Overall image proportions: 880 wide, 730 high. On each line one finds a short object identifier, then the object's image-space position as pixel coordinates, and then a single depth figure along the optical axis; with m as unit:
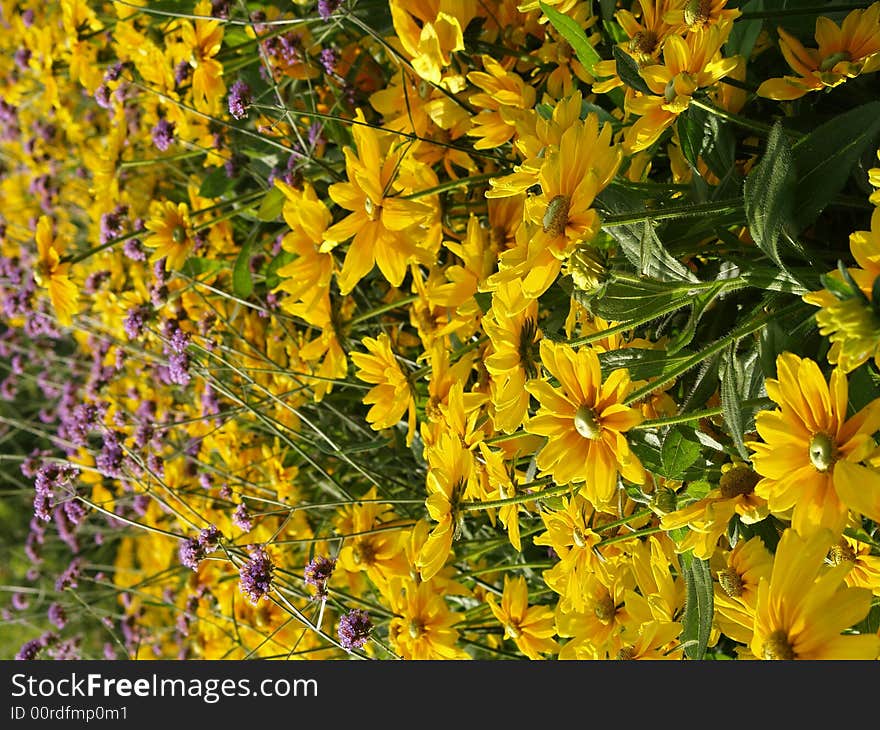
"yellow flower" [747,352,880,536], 0.39
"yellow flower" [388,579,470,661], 0.73
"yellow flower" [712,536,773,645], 0.50
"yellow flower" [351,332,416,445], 0.74
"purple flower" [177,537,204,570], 0.79
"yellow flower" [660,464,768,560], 0.48
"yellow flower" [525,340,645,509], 0.48
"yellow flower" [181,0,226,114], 0.90
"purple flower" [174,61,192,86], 0.96
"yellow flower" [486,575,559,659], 0.71
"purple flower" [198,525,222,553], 0.79
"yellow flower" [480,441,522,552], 0.60
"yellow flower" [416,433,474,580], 0.62
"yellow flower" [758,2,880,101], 0.49
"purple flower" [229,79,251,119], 0.79
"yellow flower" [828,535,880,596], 0.46
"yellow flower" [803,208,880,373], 0.35
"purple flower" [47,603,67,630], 1.17
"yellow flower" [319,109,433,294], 0.66
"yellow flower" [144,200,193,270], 0.93
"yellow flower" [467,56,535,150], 0.64
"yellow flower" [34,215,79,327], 0.98
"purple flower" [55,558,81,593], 1.06
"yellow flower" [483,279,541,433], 0.54
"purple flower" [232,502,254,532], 0.83
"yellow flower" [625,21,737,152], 0.47
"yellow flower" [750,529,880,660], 0.38
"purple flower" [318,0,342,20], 0.73
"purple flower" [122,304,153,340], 0.96
